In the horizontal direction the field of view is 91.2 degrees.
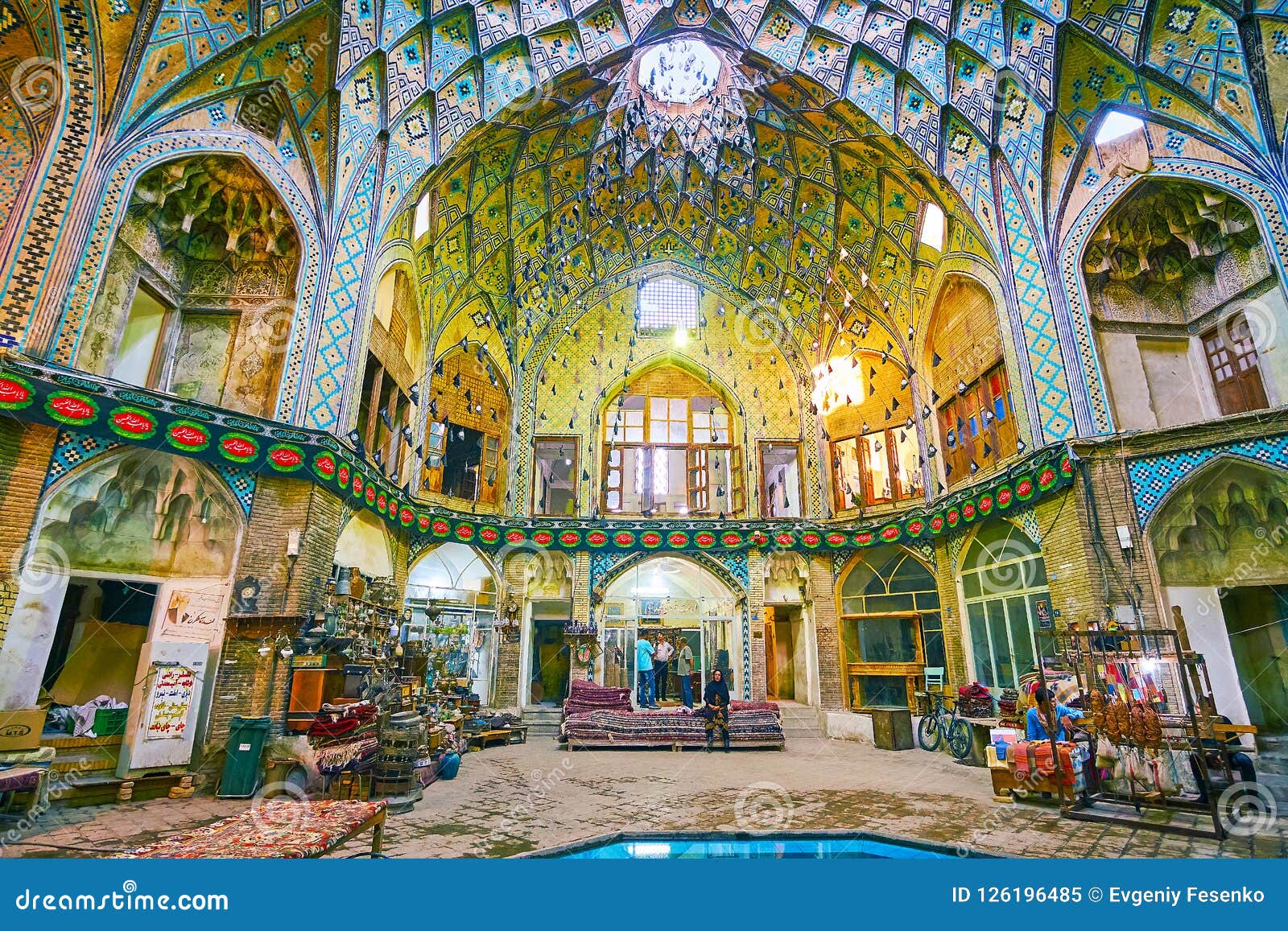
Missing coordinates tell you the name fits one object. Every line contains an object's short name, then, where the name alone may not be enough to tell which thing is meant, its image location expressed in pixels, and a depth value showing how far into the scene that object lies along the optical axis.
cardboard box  7.27
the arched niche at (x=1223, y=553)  10.30
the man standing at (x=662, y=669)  15.98
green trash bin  7.98
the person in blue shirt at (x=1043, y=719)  7.66
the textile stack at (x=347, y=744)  7.39
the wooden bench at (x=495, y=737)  12.28
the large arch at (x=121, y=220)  8.61
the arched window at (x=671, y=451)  18.75
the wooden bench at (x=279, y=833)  3.62
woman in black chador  12.36
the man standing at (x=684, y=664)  15.37
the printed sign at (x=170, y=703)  8.30
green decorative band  8.05
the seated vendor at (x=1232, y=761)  7.52
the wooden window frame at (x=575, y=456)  18.14
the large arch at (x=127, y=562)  8.70
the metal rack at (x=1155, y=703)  6.25
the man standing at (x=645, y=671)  15.58
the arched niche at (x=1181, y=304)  10.89
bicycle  10.71
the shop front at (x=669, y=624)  17.02
